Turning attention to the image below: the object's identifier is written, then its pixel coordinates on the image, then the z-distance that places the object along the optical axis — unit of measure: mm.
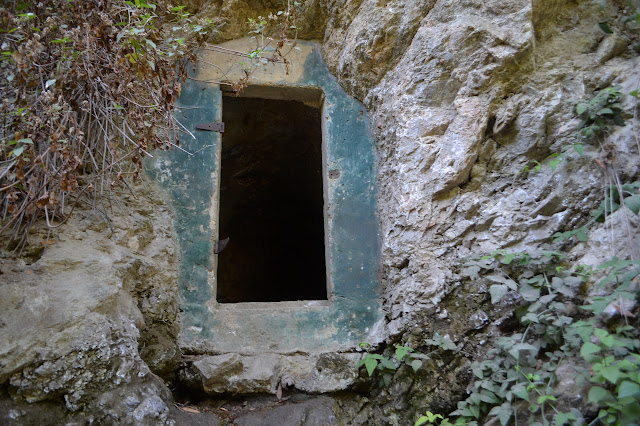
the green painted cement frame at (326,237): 2990
